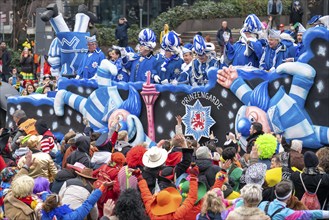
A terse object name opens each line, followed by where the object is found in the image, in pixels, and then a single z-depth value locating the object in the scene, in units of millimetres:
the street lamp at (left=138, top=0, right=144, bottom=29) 37875
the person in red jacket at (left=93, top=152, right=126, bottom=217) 12453
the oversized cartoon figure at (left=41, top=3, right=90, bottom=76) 21328
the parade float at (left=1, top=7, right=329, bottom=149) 16656
